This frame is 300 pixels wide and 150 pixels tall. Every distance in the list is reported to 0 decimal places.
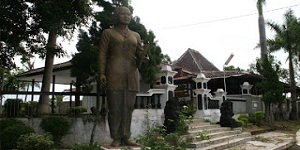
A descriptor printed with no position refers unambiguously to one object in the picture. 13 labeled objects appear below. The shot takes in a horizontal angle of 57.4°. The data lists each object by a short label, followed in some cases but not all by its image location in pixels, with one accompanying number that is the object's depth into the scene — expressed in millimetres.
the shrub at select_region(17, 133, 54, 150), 6268
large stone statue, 5285
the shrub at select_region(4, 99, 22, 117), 7980
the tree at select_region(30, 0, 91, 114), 6906
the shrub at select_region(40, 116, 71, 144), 7840
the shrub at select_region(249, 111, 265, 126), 15031
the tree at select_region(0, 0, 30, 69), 6375
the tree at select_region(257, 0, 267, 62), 18136
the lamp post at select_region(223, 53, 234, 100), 14734
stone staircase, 8488
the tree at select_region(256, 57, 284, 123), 16016
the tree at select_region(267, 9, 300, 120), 19781
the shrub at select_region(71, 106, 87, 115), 8823
